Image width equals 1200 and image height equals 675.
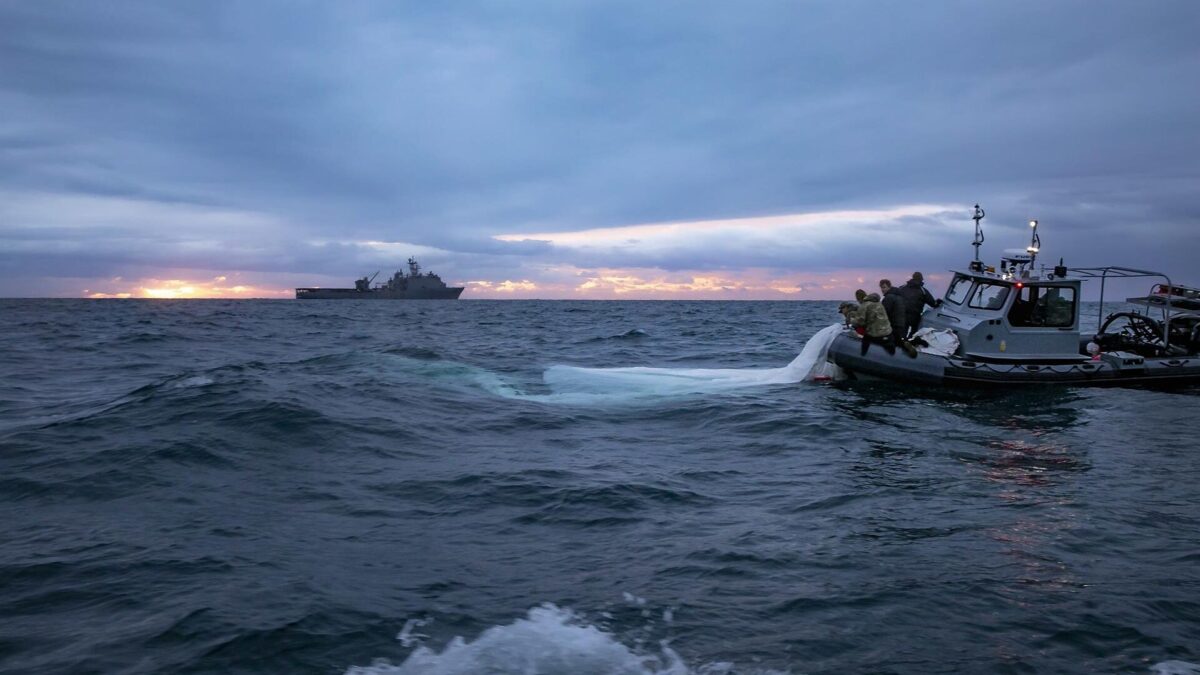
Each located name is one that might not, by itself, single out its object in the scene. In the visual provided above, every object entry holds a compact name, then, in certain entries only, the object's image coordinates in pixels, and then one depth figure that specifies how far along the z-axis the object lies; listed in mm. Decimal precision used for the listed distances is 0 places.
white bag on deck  17234
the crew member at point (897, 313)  17203
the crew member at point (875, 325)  16844
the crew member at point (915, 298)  17969
